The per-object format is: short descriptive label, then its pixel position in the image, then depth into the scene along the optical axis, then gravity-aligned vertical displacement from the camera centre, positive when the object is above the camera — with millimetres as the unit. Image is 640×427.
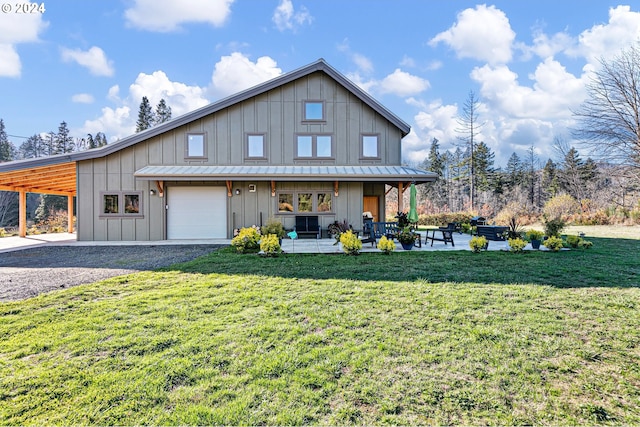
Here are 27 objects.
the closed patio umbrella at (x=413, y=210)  10406 +95
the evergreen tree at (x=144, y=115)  37875 +13543
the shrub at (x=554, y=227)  9969 -553
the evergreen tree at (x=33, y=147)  50778 +12687
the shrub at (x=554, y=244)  8812 -1010
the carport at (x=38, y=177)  11148 +1871
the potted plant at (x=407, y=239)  9133 -829
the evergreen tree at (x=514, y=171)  40656 +6011
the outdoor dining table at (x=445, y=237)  10125 -881
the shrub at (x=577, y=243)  9398 -1057
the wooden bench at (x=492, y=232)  11406 -800
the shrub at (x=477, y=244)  8609 -957
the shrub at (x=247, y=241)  8773 -818
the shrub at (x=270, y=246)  8061 -879
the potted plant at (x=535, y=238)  9219 -871
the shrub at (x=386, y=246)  8328 -948
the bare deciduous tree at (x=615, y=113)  16859 +5958
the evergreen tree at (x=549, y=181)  37594 +4253
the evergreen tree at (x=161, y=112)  41312 +15224
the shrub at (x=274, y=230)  10545 -557
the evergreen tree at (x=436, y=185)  41712 +4194
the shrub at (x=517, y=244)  8492 -963
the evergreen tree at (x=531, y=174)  40312 +5367
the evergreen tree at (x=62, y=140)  44112 +12192
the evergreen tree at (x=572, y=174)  27922 +4038
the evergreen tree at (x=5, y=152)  34344 +8198
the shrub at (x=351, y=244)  8211 -866
